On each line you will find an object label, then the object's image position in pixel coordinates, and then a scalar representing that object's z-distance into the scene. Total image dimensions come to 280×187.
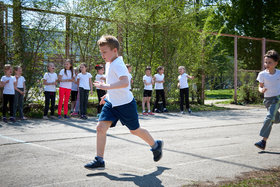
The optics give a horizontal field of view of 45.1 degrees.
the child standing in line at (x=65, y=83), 10.49
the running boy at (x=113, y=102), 4.44
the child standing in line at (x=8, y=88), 9.49
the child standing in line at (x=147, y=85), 12.48
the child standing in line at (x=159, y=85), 12.92
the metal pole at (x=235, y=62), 16.84
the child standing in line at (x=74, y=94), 11.30
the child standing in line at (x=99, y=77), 11.18
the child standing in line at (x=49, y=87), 10.22
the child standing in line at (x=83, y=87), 10.59
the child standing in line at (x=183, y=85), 13.03
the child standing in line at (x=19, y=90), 9.73
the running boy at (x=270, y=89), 5.94
